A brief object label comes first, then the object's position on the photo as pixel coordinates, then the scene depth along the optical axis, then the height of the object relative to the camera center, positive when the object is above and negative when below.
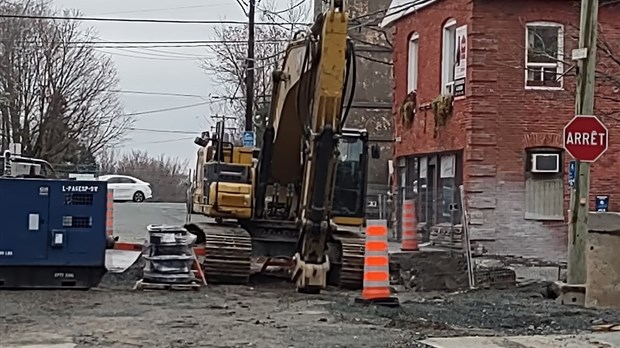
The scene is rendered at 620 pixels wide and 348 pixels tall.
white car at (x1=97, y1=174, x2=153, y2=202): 60.50 +0.23
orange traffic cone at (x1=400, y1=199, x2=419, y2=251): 27.19 -0.68
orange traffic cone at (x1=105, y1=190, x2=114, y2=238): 24.07 -0.50
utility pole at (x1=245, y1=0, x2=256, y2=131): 41.84 +4.78
